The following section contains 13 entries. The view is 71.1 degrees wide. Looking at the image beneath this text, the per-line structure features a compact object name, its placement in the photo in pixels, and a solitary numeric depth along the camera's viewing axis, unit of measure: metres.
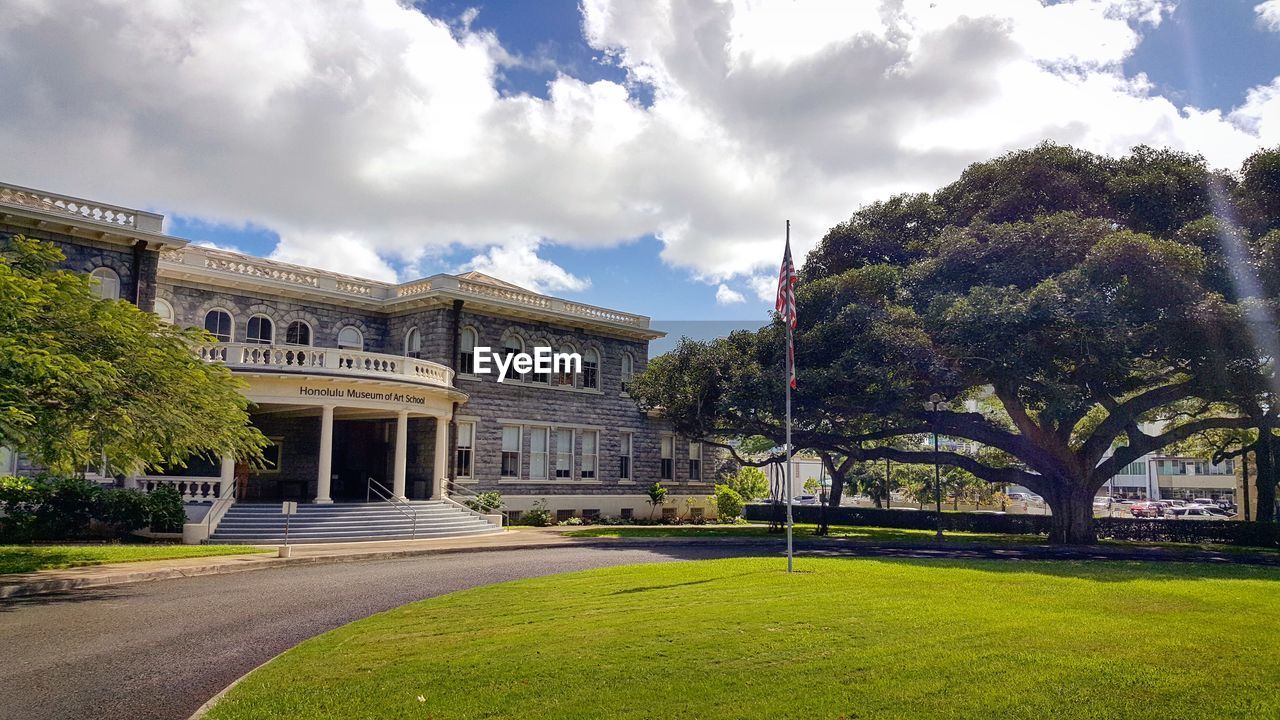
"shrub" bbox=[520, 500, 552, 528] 34.66
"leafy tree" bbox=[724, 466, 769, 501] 57.26
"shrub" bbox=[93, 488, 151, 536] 22.33
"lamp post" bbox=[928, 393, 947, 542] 29.08
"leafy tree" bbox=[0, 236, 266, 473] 13.53
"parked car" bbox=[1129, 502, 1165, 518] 59.88
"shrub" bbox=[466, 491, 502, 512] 31.95
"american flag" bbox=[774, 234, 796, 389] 16.89
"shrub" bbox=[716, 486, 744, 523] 41.31
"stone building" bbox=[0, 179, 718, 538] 26.48
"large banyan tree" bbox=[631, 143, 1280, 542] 23.64
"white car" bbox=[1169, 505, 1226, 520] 62.16
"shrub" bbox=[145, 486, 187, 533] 22.92
